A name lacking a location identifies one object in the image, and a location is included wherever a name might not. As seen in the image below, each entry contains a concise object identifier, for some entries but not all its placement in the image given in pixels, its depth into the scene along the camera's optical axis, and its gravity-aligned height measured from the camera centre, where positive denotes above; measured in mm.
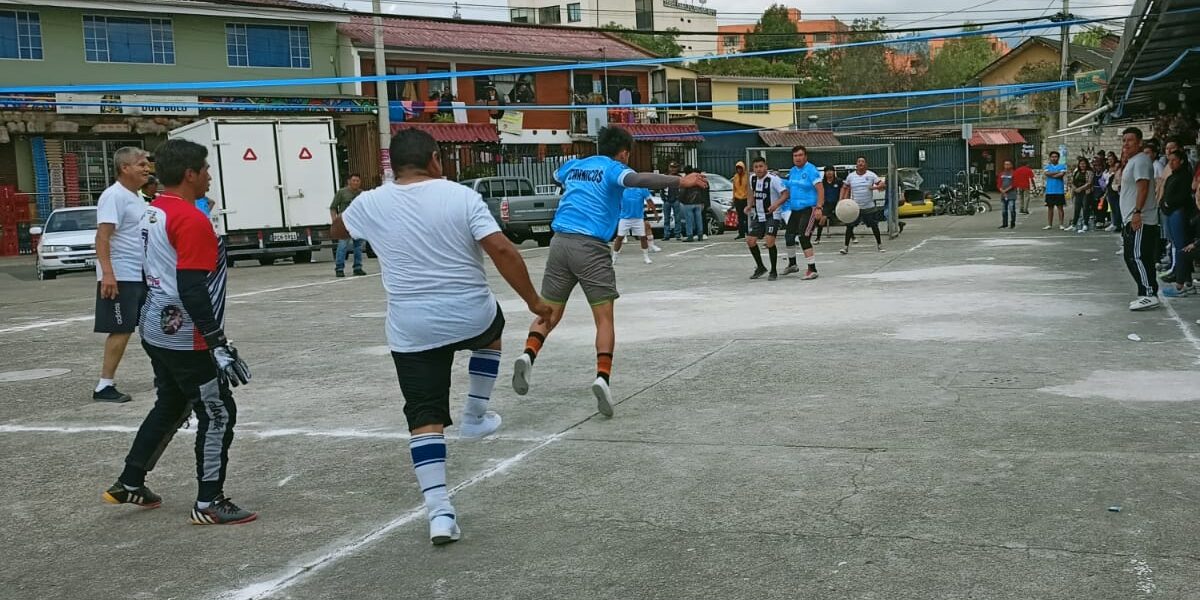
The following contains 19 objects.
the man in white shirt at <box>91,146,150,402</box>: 8312 -389
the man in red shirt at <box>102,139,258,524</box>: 5020 -539
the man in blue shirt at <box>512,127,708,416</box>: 7465 -196
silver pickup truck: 27016 -295
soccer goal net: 24314 +864
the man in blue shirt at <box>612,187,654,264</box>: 19844 -377
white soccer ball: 19906 -441
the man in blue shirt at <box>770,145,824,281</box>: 15398 -221
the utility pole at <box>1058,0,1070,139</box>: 40144 +3391
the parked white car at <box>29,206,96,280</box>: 22641 -478
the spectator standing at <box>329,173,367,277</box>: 19395 +94
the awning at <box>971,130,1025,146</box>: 50478 +1914
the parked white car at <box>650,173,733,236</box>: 29278 -306
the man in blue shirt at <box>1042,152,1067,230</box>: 24969 -166
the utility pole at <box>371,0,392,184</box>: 27016 +2701
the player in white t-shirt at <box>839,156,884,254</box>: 20547 -131
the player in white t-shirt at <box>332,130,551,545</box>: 4812 -259
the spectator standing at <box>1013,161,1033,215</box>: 27891 +20
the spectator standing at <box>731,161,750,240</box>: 25311 -24
